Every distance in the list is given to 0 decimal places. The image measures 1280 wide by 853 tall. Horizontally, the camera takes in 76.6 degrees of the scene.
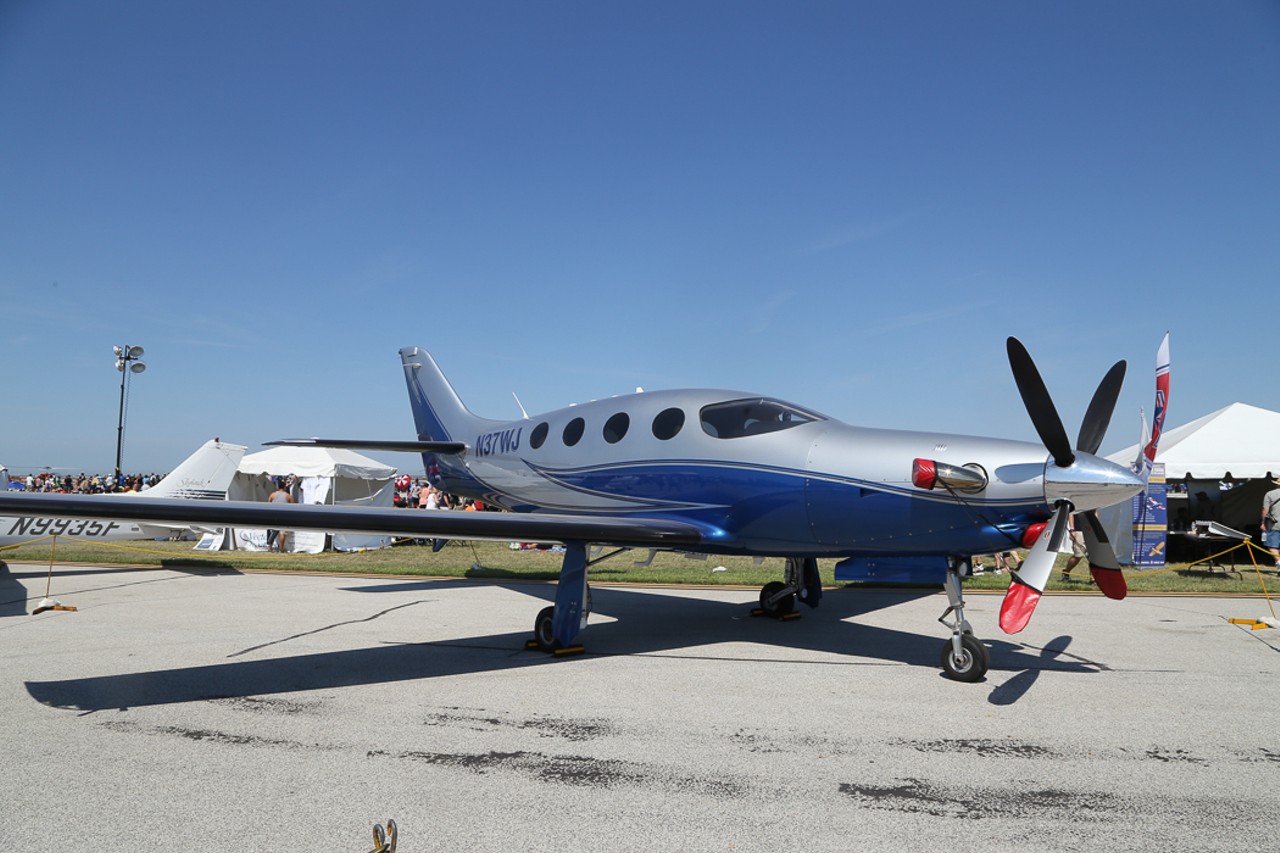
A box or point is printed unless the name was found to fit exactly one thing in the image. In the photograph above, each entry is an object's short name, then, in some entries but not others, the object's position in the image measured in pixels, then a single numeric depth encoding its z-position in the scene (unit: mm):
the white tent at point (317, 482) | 23672
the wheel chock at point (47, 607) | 10847
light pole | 29750
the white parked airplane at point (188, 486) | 17391
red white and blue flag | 7508
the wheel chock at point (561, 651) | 8453
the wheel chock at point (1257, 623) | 10234
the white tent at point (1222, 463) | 19969
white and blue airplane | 6715
